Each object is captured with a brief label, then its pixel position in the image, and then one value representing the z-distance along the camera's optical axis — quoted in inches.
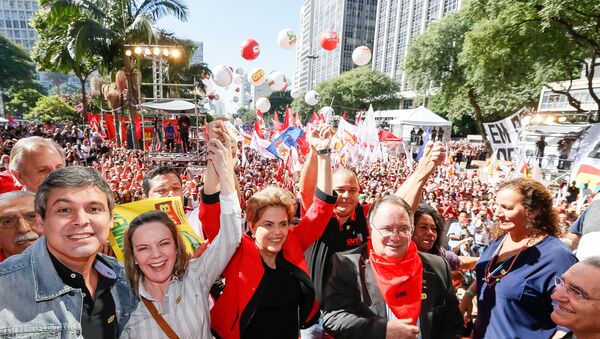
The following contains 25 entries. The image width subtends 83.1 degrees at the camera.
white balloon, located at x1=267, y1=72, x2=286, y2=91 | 883.4
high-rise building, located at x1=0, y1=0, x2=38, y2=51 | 3693.4
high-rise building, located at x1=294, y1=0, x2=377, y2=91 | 3978.8
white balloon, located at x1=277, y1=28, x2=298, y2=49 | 598.4
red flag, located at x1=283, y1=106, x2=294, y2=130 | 514.0
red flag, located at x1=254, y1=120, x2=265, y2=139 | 527.6
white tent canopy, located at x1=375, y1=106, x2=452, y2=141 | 898.1
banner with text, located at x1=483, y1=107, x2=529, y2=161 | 339.3
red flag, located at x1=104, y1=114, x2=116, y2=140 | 829.2
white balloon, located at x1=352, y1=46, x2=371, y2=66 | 569.9
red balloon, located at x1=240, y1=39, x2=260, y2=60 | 589.0
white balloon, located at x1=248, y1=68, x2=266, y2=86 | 841.5
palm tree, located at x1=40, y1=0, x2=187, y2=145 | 533.3
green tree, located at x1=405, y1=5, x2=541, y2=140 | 1130.0
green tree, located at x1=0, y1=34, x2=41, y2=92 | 1959.9
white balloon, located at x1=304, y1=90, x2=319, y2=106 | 1081.0
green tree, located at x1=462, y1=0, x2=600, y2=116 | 436.8
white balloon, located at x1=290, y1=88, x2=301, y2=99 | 1262.8
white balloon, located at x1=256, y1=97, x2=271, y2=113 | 1007.0
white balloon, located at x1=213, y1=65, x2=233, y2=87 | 748.0
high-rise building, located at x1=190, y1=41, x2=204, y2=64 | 6431.1
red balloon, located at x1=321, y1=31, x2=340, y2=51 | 529.0
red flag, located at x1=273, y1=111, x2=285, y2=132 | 635.5
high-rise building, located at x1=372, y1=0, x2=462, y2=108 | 2751.0
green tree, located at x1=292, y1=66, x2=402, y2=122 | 2330.2
